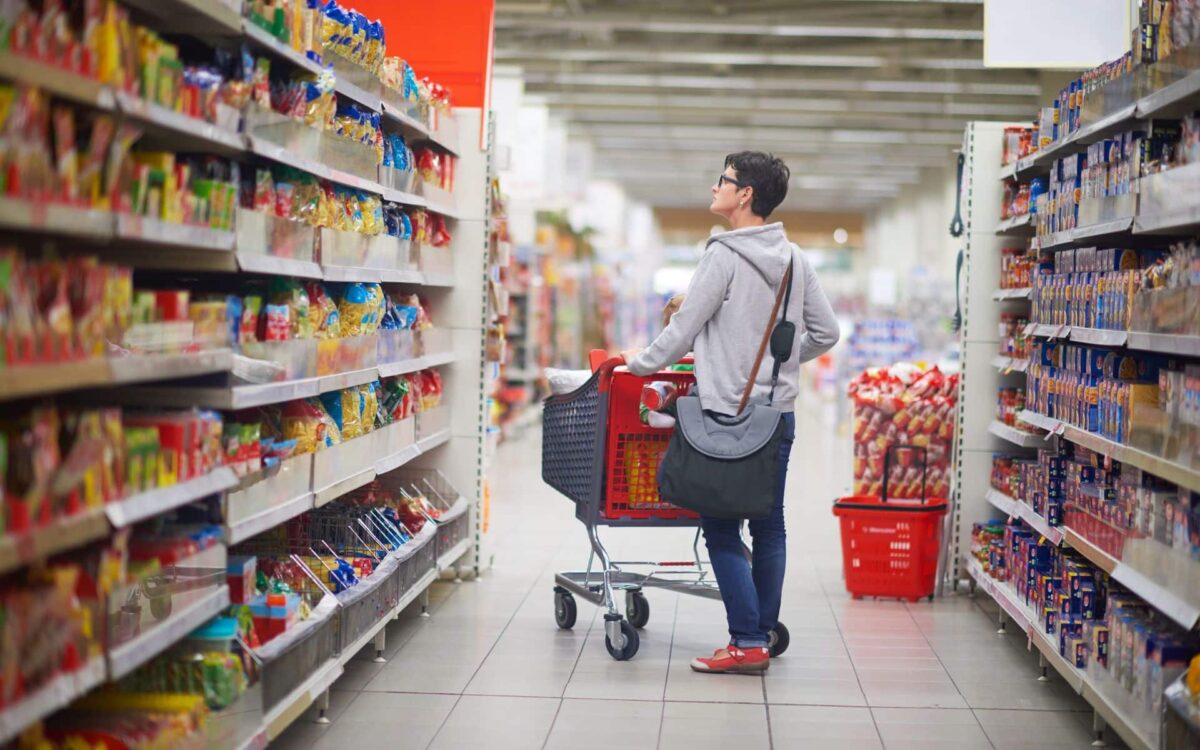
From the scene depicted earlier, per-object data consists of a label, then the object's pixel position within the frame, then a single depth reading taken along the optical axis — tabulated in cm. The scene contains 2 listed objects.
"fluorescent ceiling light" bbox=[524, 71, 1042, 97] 1759
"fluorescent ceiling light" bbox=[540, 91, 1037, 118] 1975
